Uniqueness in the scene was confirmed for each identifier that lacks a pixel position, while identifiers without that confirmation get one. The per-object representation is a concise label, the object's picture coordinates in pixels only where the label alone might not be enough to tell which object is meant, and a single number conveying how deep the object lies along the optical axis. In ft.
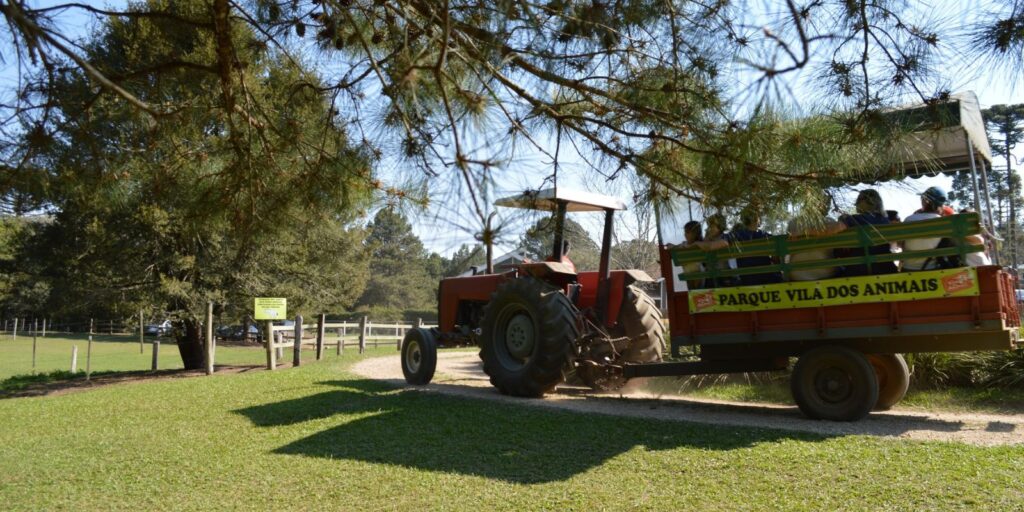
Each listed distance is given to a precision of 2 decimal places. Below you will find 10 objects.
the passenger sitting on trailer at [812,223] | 11.76
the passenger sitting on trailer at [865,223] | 12.42
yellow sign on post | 47.67
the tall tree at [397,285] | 167.22
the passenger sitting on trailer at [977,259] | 19.65
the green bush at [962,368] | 26.89
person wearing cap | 18.98
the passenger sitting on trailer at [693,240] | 14.95
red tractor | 26.53
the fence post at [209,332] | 46.24
